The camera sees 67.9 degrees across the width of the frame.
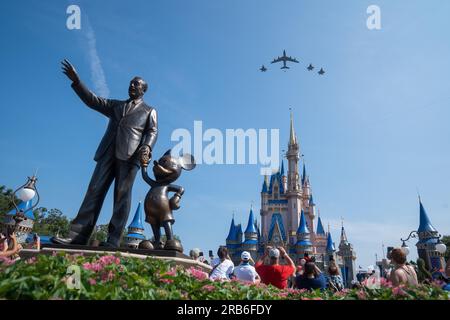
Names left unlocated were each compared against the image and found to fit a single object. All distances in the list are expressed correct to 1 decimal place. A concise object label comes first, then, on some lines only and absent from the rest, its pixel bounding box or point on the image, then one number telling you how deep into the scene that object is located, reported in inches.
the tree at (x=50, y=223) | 1570.4
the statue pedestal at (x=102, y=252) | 179.0
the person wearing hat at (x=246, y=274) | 191.3
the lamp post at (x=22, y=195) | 313.3
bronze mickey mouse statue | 209.9
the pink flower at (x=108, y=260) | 125.5
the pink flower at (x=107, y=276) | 107.3
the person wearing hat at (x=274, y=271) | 209.2
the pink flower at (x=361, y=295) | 121.7
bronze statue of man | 203.0
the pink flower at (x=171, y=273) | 122.0
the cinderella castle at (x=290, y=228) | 1892.2
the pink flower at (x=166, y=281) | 118.4
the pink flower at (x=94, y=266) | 113.2
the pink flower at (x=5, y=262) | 108.0
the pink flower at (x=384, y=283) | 137.8
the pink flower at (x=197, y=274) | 135.5
